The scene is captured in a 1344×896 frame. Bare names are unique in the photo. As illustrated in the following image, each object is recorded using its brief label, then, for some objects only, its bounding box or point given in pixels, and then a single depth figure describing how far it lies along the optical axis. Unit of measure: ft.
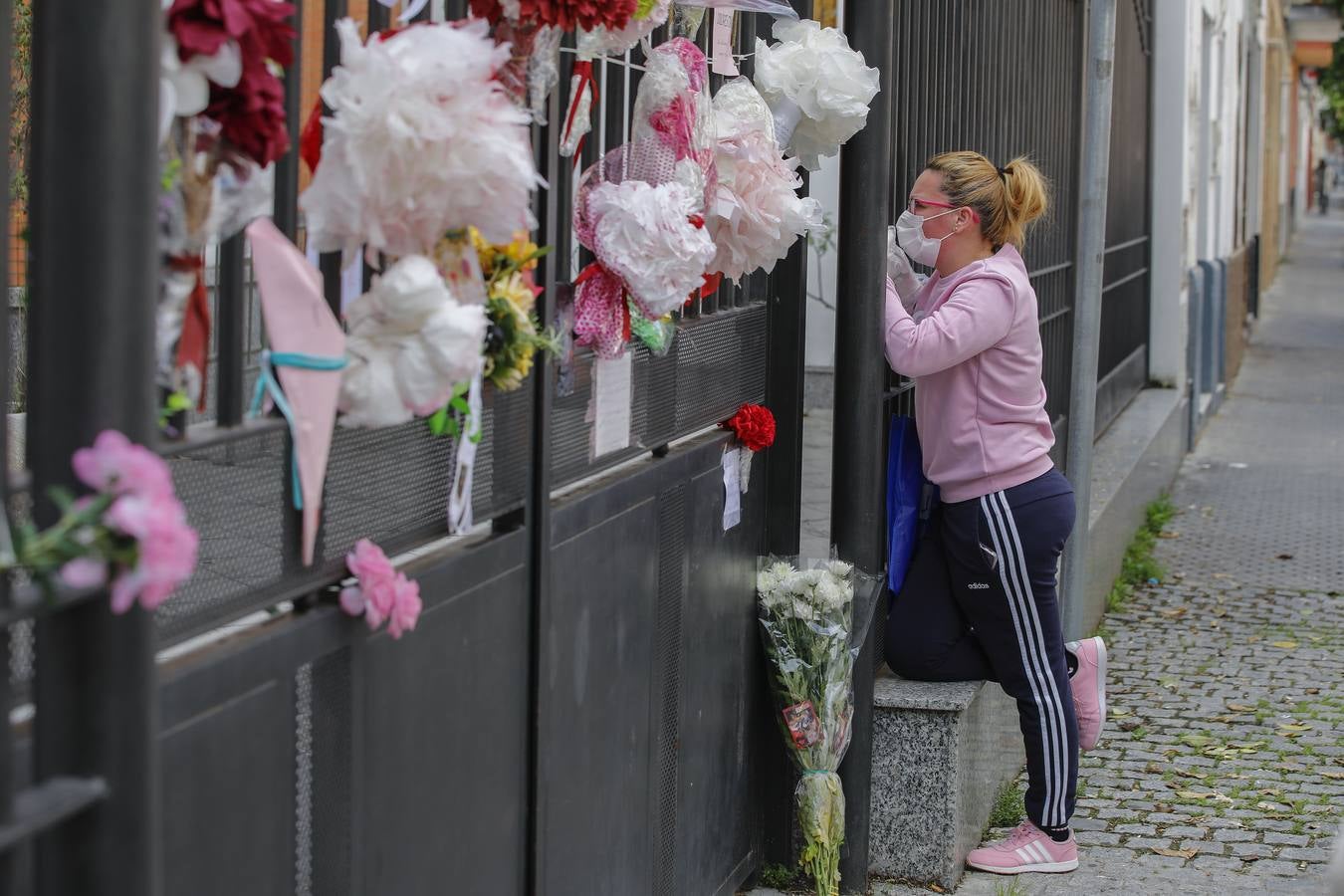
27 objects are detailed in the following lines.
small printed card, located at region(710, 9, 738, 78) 23.62
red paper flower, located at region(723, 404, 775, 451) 25.55
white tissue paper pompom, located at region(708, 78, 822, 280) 21.68
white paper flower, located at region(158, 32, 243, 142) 10.85
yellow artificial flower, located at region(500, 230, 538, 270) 16.02
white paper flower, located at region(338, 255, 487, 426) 13.46
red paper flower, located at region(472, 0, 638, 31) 15.26
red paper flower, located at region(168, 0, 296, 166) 10.86
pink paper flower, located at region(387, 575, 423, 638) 14.79
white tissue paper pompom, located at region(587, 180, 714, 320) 18.71
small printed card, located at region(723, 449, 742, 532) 25.54
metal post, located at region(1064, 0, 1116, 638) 38.73
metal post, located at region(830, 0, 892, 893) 26.81
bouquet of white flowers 26.55
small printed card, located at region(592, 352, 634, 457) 20.70
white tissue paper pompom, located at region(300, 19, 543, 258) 12.92
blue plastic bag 29.45
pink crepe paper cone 13.03
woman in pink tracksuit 27.71
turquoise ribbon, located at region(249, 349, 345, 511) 13.24
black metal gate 10.03
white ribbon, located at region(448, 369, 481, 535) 16.48
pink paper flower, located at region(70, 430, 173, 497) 9.09
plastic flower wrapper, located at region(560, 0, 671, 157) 17.58
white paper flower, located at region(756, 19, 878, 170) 23.57
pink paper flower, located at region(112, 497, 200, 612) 9.01
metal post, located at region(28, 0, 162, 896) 9.89
